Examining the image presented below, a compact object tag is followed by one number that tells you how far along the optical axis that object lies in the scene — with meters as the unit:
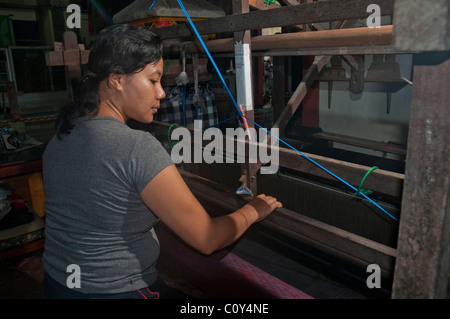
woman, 1.21
